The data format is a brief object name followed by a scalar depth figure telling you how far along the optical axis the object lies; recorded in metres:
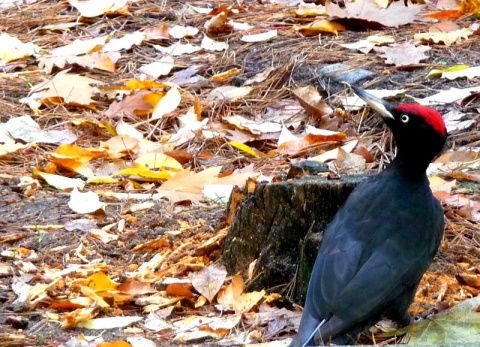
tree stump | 7.13
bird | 6.24
